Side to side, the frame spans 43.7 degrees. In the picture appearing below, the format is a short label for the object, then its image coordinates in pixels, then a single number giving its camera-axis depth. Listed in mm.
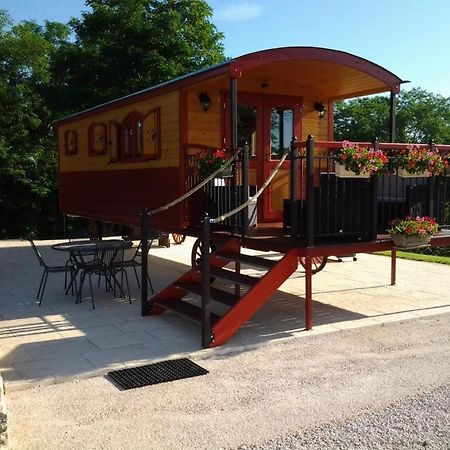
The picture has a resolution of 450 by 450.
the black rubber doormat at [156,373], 4257
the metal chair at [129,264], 7278
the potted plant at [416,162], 6109
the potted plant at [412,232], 6008
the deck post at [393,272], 8191
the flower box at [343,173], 5660
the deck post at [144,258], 6227
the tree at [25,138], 21961
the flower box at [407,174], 6164
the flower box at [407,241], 6027
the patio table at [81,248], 6953
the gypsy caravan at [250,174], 5672
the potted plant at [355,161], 5617
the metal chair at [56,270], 7132
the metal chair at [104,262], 7043
